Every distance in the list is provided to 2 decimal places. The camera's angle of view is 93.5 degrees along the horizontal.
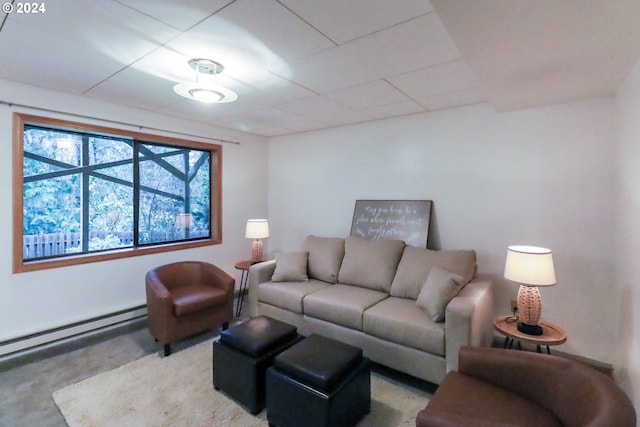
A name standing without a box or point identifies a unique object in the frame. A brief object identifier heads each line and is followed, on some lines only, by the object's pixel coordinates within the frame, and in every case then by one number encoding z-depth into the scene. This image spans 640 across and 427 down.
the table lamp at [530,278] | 2.12
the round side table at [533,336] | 2.07
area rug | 1.95
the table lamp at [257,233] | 3.88
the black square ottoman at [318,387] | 1.72
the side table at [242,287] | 3.79
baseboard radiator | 2.59
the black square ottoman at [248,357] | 2.04
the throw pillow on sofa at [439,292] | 2.30
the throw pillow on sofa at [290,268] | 3.33
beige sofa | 2.21
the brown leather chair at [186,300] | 2.74
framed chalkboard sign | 3.29
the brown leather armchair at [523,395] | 1.26
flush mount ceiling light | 2.00
